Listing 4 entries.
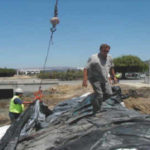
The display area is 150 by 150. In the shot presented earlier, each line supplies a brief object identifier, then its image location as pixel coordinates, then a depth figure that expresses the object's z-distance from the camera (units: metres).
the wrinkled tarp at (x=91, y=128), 2.73
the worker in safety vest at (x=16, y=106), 6.20
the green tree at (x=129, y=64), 44.22
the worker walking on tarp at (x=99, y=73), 5.04
